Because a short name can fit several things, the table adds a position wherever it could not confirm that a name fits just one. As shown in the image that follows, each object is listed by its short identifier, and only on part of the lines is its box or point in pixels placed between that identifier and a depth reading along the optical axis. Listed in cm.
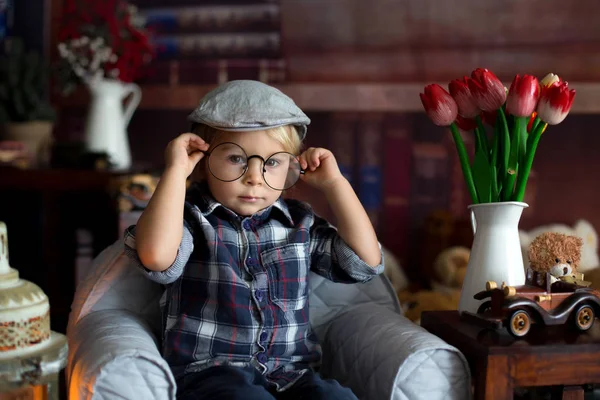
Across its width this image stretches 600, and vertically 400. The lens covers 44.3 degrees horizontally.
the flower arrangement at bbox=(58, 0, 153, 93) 246
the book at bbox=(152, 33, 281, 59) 269
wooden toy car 134
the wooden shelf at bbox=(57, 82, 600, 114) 270
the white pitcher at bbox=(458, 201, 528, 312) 149
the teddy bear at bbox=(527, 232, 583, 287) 145
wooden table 127
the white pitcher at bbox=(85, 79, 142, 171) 250
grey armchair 123
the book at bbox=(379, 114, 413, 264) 274
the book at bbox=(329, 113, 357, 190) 273
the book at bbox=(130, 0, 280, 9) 268
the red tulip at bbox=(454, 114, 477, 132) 159
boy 137
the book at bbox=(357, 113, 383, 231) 273
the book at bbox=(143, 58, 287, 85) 270
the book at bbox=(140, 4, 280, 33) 268
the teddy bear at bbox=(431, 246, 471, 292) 254
